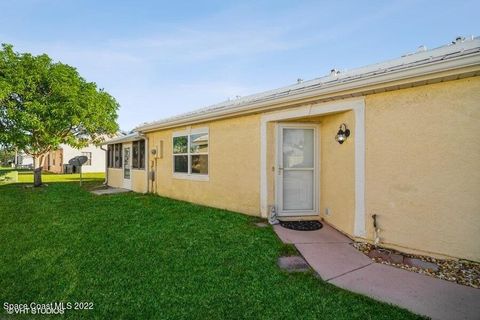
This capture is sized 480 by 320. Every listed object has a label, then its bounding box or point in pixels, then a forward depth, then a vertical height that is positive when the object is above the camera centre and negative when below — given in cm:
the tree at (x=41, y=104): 1285 +295
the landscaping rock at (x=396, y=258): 391 -143
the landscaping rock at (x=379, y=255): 404 -143
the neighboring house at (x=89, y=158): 3027 +46
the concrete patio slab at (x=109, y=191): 1145 -132
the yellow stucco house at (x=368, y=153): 372 +17
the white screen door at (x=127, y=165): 1284 -15
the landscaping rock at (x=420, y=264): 368 -144
